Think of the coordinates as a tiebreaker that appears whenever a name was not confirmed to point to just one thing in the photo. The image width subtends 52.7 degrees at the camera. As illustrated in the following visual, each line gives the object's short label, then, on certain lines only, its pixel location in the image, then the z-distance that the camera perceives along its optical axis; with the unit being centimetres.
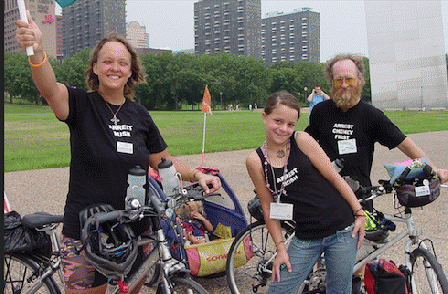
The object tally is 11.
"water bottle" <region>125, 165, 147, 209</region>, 211
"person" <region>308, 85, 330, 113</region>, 1428
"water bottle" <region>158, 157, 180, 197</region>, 232
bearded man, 314
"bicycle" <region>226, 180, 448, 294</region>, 301
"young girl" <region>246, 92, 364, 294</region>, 253
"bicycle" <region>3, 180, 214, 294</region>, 217
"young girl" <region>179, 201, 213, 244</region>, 420
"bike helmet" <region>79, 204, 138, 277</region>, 197
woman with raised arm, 223
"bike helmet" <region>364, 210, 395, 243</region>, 314
